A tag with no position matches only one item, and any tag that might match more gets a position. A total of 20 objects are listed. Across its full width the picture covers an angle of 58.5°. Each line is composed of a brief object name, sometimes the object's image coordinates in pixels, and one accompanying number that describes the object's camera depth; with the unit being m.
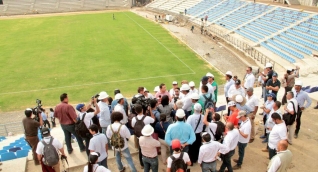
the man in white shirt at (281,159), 5.12
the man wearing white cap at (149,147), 5.63
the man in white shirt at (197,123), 6.41
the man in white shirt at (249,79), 10.69
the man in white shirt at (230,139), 5.92
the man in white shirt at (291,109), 7.42
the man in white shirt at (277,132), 6.05
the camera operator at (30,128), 6.83
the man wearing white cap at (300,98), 8.23
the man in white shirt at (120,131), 6.02
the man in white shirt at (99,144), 5.76
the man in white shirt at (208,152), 5.35
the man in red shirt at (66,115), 7.23
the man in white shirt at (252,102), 7.92
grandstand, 21.25
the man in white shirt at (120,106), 7.14
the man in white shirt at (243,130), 6.34
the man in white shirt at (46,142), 5.75
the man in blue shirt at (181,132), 5.82
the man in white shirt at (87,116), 6.80
